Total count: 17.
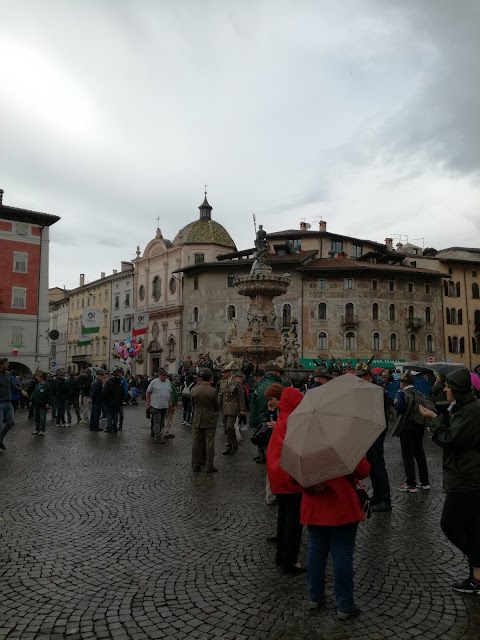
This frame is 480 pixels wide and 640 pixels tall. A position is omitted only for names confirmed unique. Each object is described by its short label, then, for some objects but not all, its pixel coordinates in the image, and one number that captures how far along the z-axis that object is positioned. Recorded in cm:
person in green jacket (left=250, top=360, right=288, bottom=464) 849
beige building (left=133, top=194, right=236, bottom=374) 5622
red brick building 4412
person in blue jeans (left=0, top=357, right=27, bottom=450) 1133
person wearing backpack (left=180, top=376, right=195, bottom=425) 1748
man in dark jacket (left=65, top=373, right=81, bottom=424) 1681
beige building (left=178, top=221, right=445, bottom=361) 4866
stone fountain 2436
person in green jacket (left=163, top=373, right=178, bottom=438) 1424
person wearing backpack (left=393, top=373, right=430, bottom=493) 779
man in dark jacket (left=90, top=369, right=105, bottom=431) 1563
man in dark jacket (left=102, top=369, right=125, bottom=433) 1513
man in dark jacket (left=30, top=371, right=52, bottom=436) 1470
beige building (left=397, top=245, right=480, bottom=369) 5244
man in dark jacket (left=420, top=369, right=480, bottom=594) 431
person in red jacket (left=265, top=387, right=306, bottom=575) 483
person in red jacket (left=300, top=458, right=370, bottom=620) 387
